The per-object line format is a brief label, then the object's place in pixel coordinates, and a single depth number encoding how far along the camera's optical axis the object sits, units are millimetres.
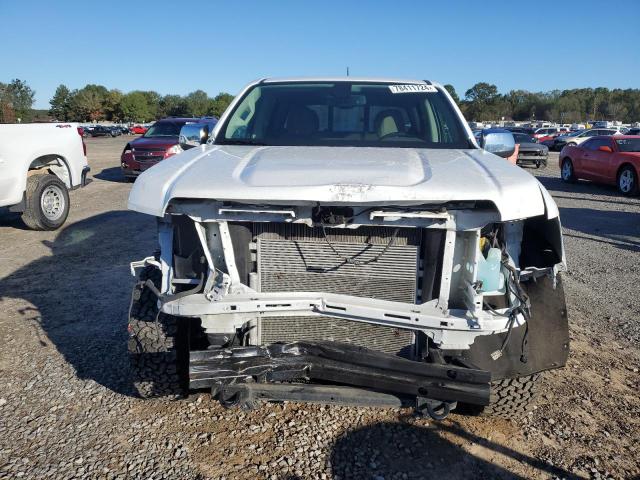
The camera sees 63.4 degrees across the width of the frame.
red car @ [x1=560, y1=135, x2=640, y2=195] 13180
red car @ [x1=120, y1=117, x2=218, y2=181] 13922
